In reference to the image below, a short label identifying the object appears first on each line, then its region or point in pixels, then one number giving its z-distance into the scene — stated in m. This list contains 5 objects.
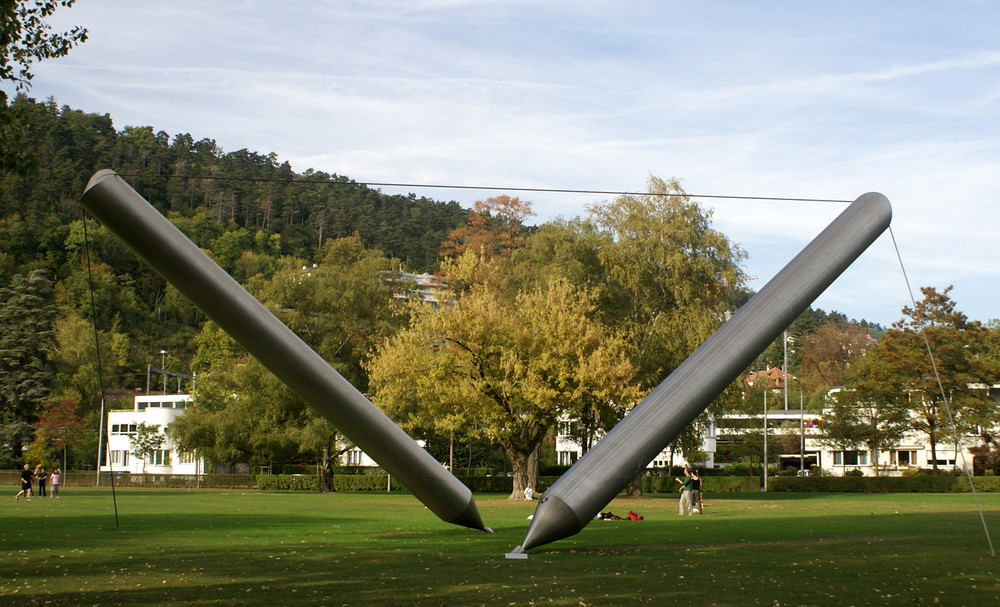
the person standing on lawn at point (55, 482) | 40.94
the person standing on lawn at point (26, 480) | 37.12
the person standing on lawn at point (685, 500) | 27.08
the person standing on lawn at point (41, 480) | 41.51
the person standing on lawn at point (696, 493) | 27.27
